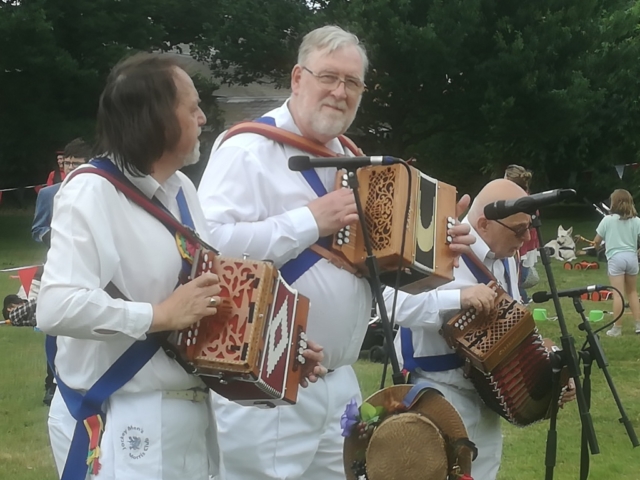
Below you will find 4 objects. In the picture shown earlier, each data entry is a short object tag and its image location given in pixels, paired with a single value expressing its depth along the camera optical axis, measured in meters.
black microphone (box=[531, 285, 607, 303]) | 3.59
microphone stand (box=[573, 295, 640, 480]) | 3.69
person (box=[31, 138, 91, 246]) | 6.29
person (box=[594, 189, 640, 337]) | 10.79
